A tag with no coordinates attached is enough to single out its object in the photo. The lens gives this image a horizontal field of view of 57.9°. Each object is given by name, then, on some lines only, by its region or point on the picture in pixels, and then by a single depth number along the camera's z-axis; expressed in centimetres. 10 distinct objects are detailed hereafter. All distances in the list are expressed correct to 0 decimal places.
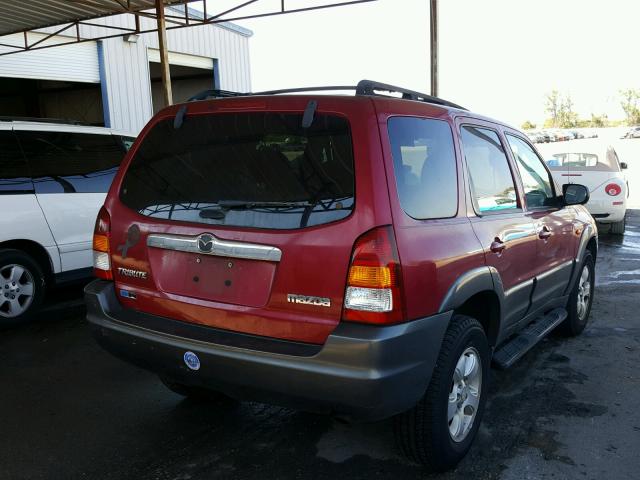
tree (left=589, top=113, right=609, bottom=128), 8752
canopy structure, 977
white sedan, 1003
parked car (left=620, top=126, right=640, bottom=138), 5881
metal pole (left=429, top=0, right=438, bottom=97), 972
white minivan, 518
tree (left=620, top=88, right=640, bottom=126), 8356
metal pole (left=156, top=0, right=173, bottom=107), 924
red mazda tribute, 240
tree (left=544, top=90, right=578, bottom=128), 8619
